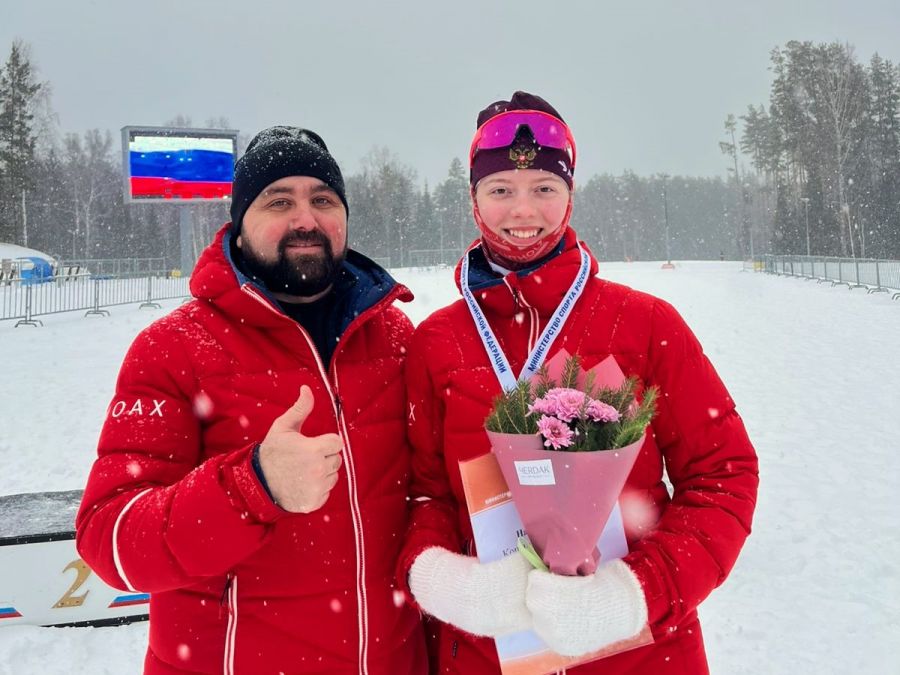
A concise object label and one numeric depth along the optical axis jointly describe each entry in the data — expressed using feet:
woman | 5.00
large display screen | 64.90
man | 5.05
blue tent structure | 94.94
